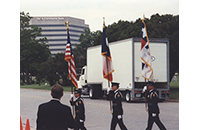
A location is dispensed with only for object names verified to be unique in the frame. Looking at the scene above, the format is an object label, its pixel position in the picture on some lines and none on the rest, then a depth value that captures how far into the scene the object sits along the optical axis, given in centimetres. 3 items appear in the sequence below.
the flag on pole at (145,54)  1459
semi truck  2147
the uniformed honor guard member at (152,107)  1066
